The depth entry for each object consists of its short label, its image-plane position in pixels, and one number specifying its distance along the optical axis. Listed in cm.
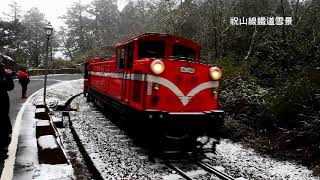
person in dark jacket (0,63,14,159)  663
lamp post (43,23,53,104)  1601
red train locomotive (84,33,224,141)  791
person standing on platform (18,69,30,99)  1764
